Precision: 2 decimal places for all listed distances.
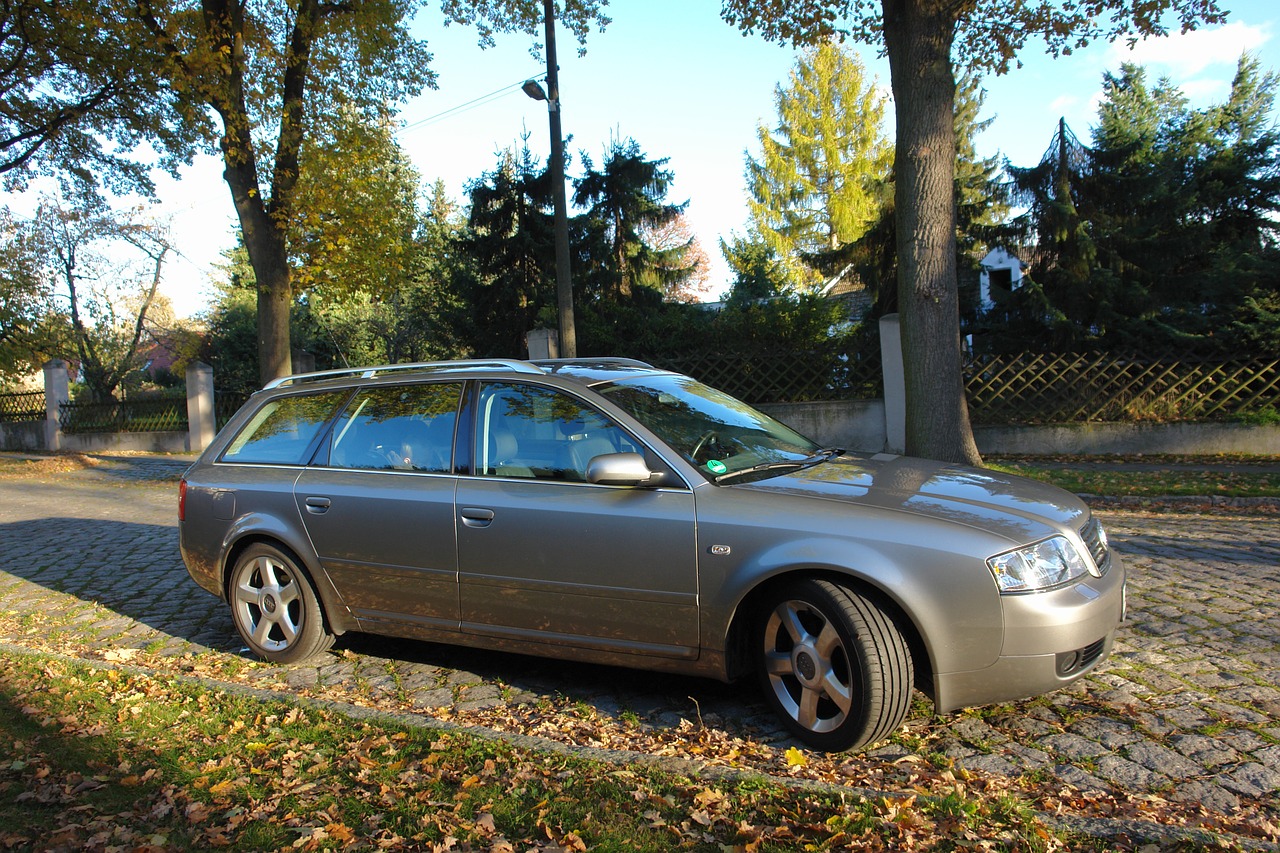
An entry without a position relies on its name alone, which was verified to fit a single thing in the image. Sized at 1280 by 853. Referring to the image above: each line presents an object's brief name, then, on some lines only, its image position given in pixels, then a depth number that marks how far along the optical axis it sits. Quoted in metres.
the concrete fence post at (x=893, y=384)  14.20
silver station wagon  3.41
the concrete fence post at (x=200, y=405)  22.19
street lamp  13.86
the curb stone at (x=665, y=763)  2.71
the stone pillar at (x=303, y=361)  21.53
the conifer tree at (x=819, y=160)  36.03
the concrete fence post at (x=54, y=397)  26.28
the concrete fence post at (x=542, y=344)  16.16
